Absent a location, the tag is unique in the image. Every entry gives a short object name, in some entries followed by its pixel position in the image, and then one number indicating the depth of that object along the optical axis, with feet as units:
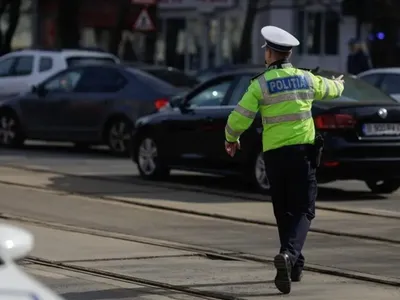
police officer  27.91
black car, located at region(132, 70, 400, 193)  45.21
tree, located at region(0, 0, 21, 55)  128.77
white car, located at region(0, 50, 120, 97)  81.41
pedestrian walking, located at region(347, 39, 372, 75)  89.56
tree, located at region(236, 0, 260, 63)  124.47
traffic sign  98.17
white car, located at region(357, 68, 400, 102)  69.26
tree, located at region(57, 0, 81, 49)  115.24
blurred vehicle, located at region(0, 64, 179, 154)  65.16
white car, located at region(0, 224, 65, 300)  11.85
